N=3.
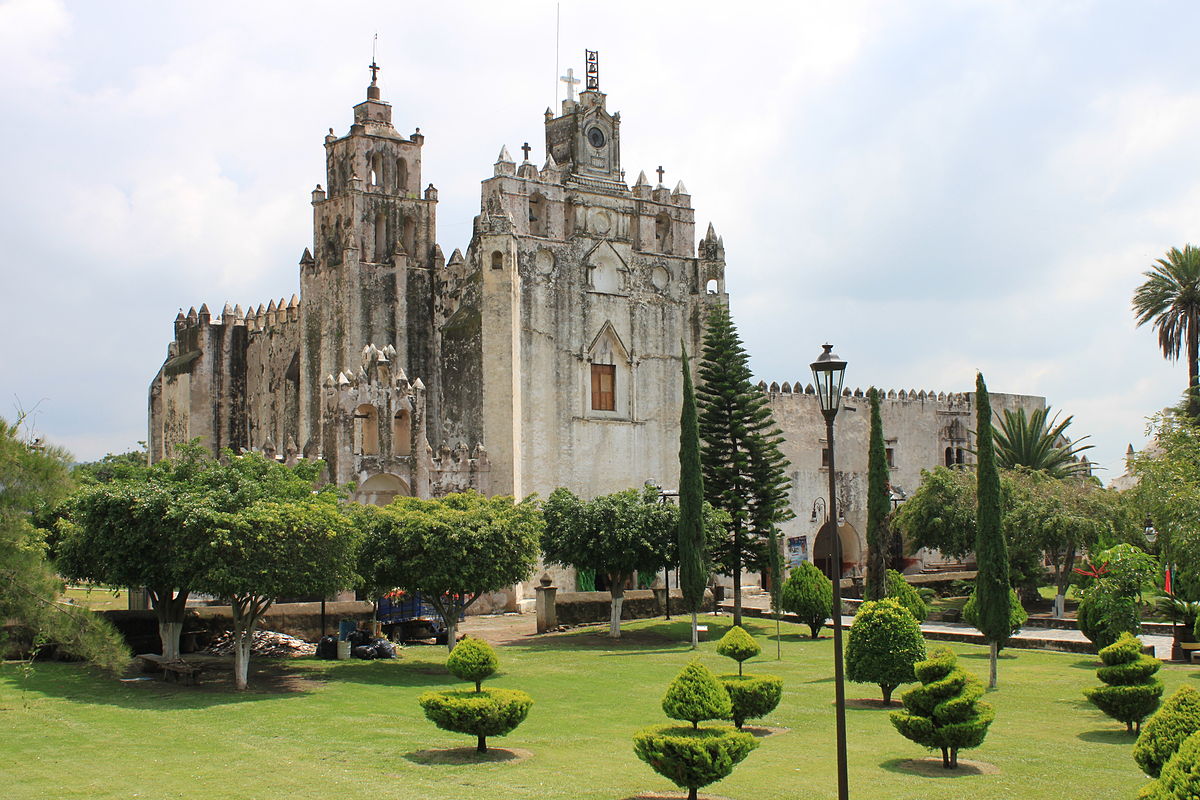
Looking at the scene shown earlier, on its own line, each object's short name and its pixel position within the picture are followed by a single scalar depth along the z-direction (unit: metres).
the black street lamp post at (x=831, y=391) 11.69
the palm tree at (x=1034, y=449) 42.72
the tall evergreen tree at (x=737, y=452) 31.69
